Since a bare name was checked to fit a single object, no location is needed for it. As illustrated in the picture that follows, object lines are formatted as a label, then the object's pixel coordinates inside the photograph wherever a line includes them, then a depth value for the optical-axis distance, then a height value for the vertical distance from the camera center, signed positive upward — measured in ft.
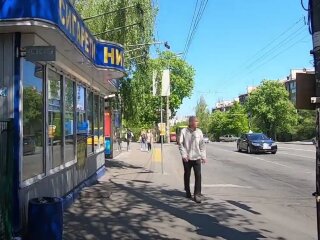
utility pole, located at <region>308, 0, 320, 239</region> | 14.77 +2.89
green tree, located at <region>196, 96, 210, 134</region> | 346.68 +13.90
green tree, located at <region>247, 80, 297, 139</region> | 242.39 +11.65
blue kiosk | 17.92 +2.14
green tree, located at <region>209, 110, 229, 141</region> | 314.95 +2.72
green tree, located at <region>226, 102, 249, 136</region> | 301.87 +5.96
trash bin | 17.18 -3.93
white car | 262.94 -6.90
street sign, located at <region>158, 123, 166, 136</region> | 50.20 +0.10
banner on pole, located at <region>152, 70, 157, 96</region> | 51.47 +6.20
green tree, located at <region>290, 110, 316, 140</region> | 225.20 +0.22
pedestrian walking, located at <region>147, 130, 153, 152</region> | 105.64 -2.92
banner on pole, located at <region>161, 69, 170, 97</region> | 46.55 +5.19
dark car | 85.31 -3.49
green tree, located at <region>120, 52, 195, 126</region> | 54.62 +5.87
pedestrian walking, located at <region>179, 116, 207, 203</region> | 29.20 -1.37
